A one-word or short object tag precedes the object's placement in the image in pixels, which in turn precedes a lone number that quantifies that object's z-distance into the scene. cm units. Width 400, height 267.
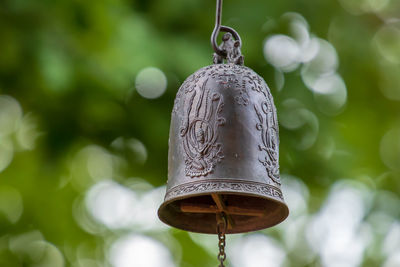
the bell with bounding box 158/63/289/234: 829
